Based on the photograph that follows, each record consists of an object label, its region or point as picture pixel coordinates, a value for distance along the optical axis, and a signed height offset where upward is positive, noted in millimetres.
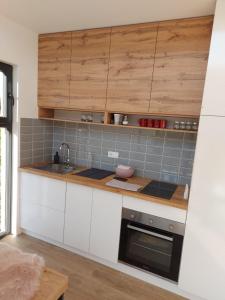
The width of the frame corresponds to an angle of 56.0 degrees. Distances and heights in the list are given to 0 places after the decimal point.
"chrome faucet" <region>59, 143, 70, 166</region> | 2887 -465
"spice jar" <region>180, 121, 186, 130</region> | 2098 +12
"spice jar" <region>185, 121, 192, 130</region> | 2087 +12
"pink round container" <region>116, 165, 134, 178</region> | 2400 -553
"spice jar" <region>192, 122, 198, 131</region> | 2070 +16
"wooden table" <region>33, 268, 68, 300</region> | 1000 -840
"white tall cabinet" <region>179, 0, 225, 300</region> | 1585 -535
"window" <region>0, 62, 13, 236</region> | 2359 -328
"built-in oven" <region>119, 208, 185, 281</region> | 1849 -1087
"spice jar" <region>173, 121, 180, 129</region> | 2118 +17
